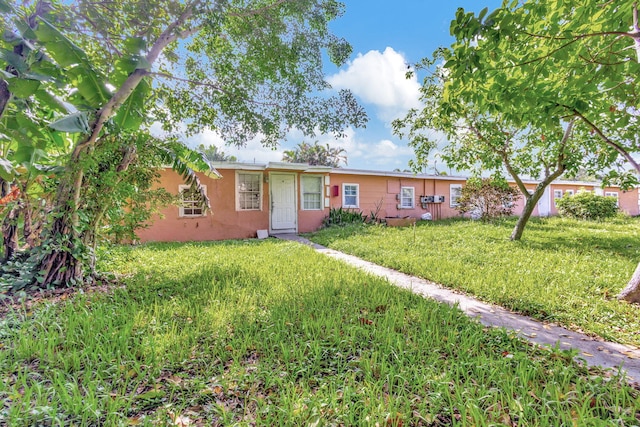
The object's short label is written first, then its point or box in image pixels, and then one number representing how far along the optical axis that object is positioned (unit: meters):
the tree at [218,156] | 18.64
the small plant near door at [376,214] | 13.66
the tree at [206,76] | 3.99
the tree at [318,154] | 33.22
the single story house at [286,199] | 10.23
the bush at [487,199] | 13.14
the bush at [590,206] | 14.75
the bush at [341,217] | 12.71
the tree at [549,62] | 2.60
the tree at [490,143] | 7.07
